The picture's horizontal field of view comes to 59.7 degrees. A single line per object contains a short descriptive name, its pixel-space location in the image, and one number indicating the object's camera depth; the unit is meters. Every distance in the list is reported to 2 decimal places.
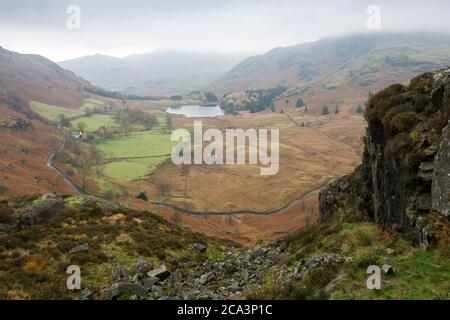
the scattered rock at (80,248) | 26.30
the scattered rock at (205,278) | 22.09
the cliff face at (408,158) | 19.02
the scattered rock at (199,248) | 32.41
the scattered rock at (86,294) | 19.25
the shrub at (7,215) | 31.86
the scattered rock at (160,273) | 22.22
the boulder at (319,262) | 17.97
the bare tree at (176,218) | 92.86
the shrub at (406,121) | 23.42
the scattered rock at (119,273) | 22.90
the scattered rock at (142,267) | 23.58
